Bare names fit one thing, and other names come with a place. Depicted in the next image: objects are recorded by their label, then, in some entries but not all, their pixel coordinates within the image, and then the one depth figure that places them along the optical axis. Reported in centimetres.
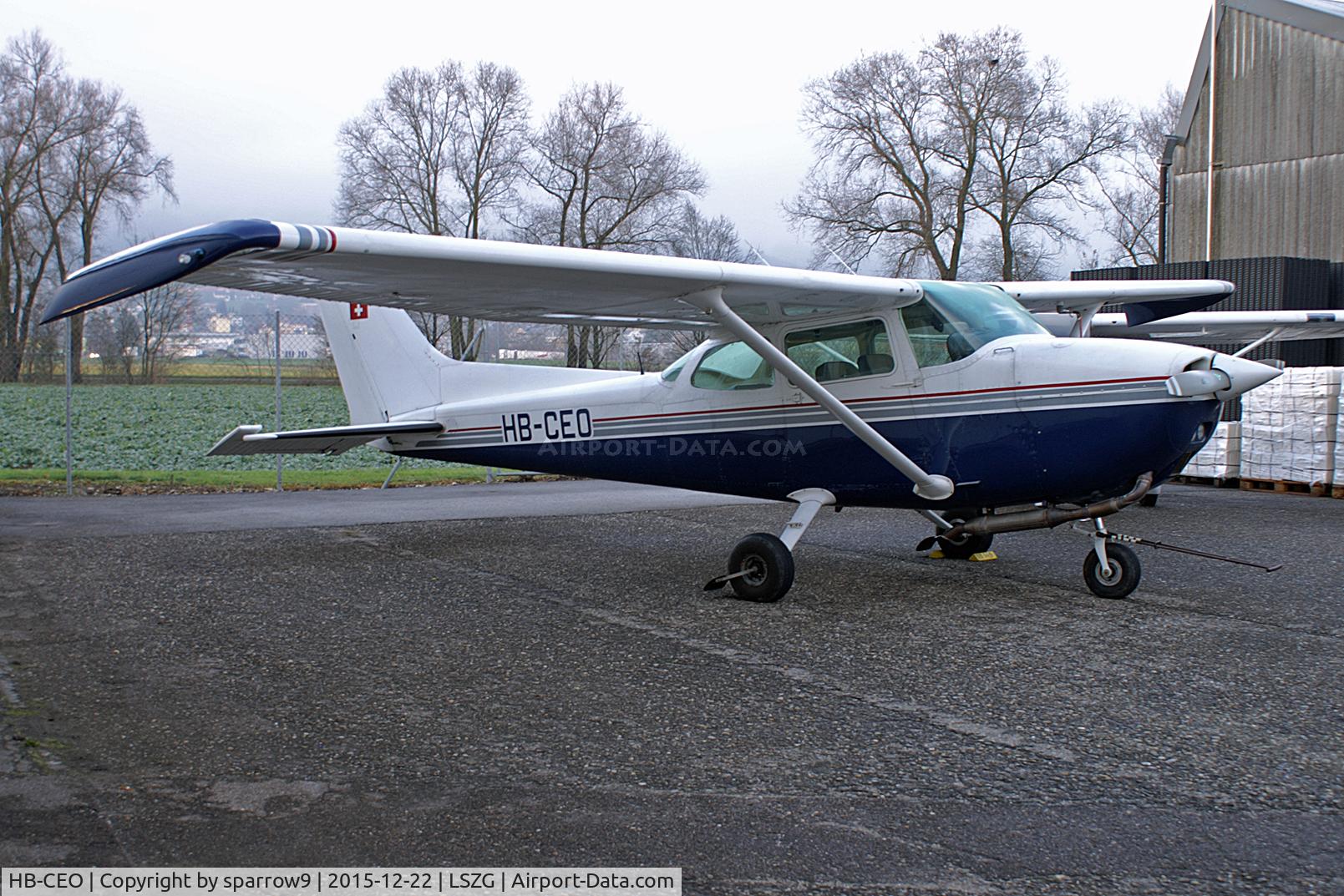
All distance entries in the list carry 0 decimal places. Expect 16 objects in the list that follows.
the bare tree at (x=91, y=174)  3300
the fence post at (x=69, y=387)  1294
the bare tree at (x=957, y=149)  3084
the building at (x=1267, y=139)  2105
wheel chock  860
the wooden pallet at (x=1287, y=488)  1406
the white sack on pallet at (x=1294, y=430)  1390
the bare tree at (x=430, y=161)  3108
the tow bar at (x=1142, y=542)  705
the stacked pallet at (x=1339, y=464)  1376
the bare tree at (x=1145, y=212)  4556
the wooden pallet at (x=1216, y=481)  1532
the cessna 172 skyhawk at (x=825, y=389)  620
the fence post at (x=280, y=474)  1404
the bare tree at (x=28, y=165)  3042
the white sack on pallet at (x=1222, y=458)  1505
